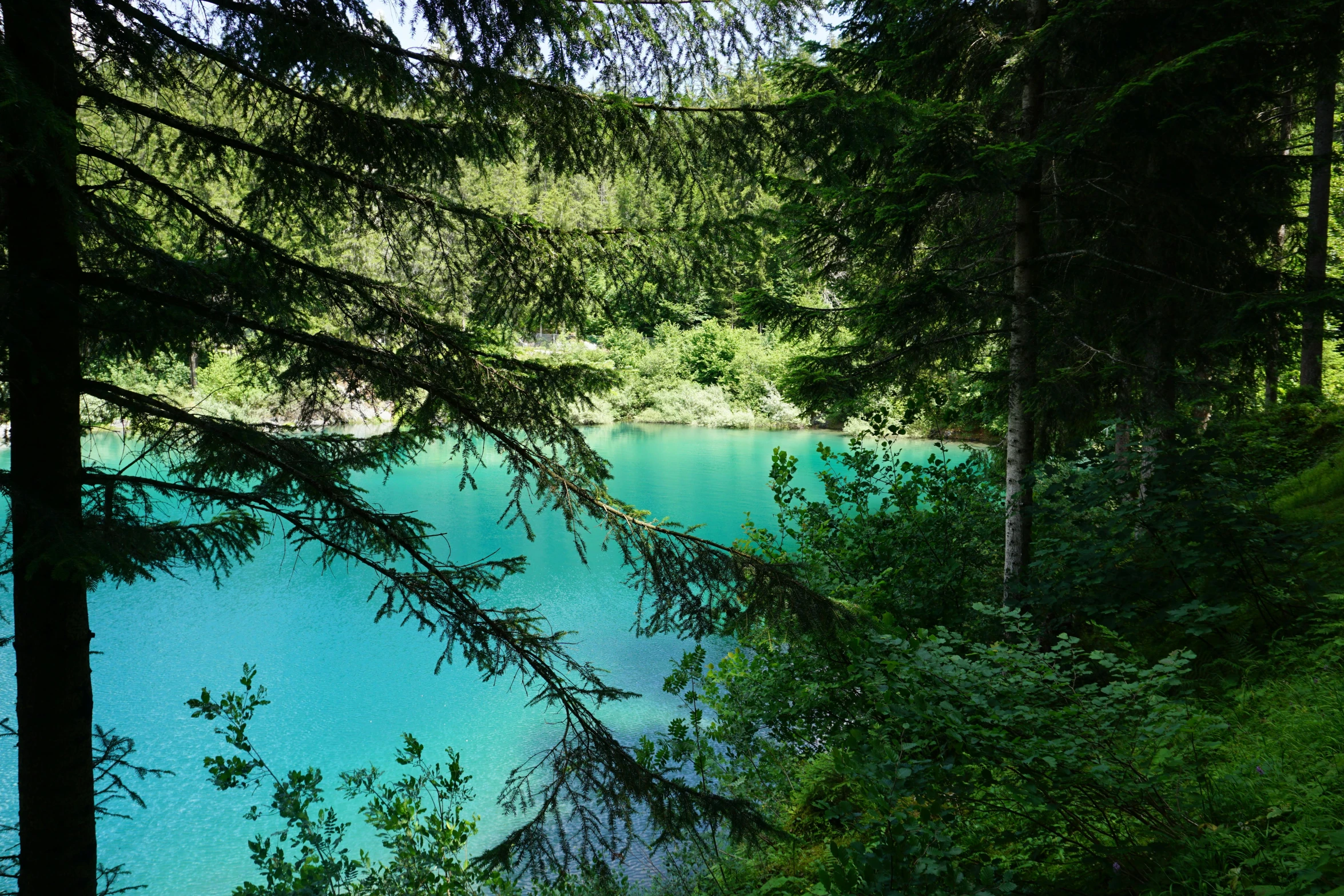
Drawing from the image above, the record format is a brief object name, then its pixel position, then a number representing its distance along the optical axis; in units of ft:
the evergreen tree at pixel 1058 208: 13.84
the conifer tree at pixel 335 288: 7.26
